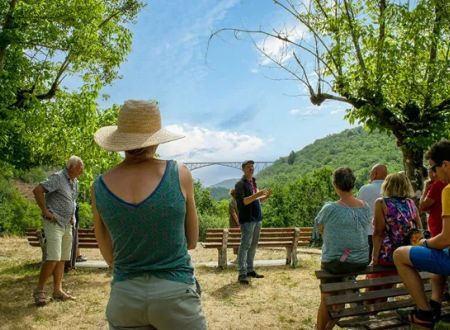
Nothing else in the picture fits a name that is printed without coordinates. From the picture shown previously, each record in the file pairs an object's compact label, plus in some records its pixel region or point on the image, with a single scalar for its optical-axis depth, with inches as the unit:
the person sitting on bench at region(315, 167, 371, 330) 182.9
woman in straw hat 84.9
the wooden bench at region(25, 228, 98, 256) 393.1
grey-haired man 256.2
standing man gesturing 316.2
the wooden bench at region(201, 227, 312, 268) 389.1
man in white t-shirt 240.5
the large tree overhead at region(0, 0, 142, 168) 430.6
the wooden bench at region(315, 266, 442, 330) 165.9
